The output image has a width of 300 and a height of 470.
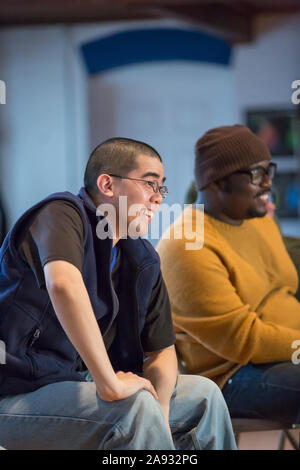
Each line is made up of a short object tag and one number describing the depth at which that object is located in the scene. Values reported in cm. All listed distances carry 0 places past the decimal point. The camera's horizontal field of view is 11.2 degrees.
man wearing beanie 377
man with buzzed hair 326
